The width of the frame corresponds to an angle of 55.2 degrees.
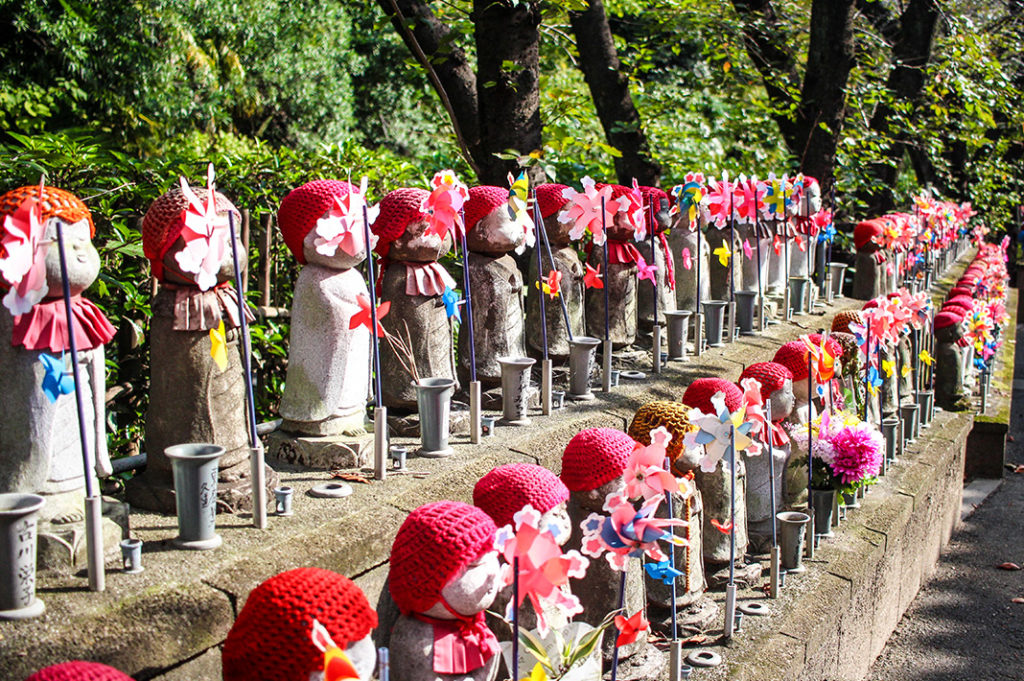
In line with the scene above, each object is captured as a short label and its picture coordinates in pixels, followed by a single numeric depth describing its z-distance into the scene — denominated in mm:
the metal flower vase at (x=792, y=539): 3654
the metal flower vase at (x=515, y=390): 3758
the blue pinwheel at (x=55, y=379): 2254
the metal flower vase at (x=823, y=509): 4055
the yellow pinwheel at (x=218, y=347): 2670
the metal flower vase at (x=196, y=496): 2492
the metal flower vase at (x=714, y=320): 5574
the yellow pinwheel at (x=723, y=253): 5477
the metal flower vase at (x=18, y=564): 2088
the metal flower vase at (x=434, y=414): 3309
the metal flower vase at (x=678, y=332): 5102
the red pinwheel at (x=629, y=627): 2363
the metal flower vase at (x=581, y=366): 4250
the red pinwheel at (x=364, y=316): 3025
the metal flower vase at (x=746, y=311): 6078
